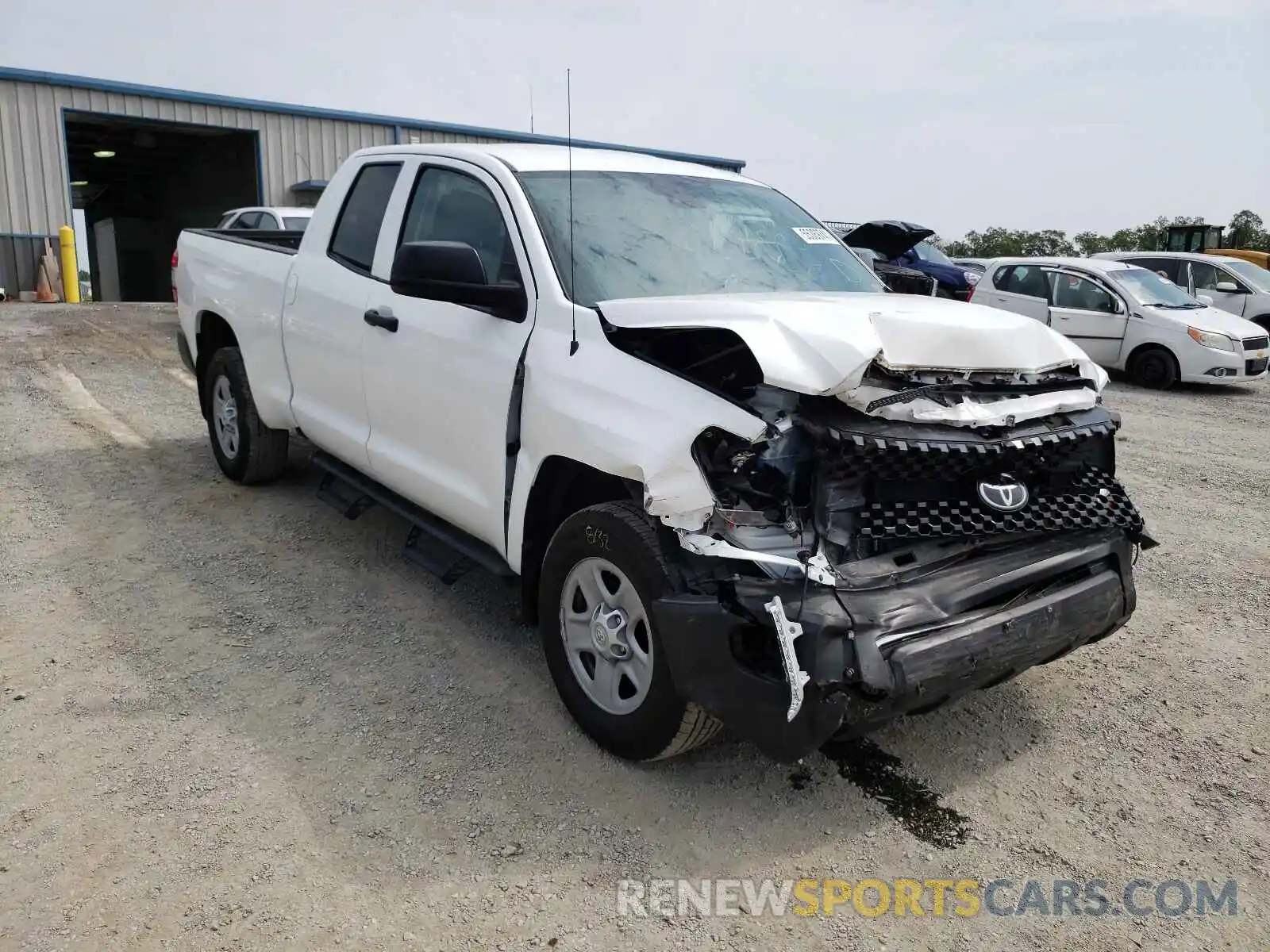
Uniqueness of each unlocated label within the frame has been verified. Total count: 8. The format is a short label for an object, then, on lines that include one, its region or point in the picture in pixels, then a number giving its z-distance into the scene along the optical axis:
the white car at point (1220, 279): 14.97
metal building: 18.61
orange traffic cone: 18.66
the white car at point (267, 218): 12.88
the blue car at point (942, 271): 17.33
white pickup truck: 2.79
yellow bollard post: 19.02
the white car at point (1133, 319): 11.84
